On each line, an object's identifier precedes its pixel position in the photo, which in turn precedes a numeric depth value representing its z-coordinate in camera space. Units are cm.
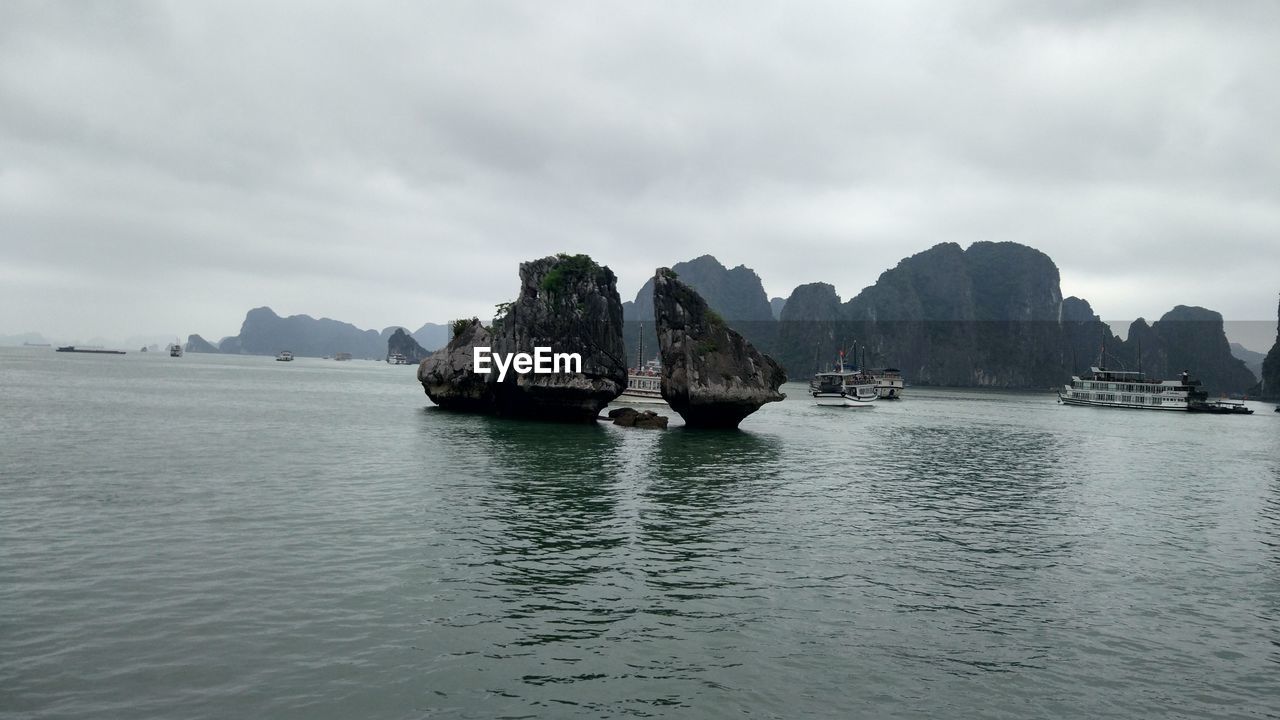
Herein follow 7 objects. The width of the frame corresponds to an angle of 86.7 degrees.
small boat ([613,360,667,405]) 9406
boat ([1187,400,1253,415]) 10906
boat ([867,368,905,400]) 13225
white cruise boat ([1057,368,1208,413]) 10819
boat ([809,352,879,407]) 10262
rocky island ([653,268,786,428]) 5103
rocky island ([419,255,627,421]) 5625
